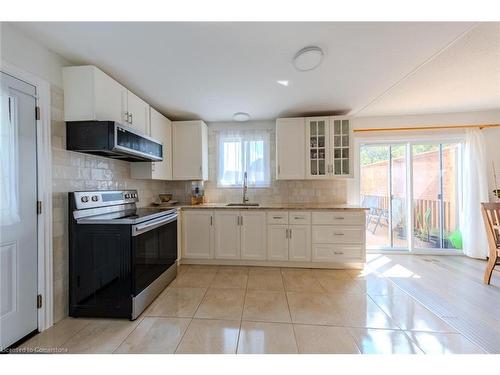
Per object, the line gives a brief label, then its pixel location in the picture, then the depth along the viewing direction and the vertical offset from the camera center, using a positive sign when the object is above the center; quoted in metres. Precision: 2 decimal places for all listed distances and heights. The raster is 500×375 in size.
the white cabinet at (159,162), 2.78 +0.40
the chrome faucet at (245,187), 3.47 +0.01
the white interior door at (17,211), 1.42 -0.16
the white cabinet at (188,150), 3.33 +0.61
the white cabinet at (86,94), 1.82 +0.85
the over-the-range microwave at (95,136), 1.80 +0.46
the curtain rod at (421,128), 3.35 +0.96
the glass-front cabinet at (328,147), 3.15 +0.61
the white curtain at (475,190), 3.26 -0.07
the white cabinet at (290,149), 3.22 +0.59
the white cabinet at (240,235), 2.99 -0.69
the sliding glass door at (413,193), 3.53 -0.12
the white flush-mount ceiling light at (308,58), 1.70 +1.11
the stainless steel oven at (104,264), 1.77 -0.65
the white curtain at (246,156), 3.57 +0.54
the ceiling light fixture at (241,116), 3.22 +1.12
